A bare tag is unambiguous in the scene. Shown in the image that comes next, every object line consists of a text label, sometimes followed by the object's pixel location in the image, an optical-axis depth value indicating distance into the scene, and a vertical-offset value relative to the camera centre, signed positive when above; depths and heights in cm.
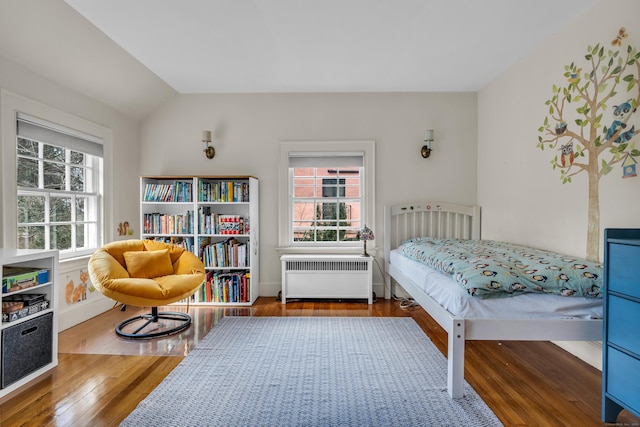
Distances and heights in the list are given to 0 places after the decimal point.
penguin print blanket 169 -35
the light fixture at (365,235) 354 -28
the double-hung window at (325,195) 376 +18
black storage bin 177 -82
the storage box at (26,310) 181 -61
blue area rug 159 -103
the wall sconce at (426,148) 357 +71
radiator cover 351 -75
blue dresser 137 -51
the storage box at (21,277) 183 -41
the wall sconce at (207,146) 359 +73
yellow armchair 244 -57
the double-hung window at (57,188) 251 +18
